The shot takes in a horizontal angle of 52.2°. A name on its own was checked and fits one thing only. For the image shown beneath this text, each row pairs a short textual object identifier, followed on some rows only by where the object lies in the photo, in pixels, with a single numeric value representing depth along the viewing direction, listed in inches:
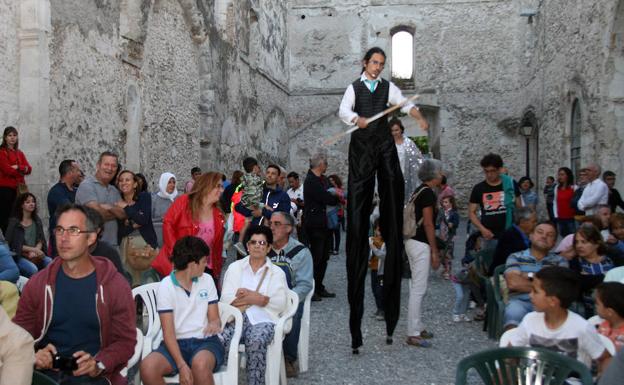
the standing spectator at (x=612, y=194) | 348.8
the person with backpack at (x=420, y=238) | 208.2
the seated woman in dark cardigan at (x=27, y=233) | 230.8
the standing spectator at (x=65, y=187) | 242.8
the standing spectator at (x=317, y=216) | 291.6
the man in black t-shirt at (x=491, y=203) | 245.8
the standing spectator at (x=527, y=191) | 503.8
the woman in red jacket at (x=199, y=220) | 180.2
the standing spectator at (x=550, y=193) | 478.3
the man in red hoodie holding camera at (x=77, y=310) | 106.0
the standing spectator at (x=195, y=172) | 462.5
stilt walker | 190.7
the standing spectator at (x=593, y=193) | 342.6
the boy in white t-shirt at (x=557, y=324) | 124.3
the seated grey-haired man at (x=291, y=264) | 174.7
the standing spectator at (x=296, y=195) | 386.6
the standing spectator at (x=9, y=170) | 279.0
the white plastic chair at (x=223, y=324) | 136.6
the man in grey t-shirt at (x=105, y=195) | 209.6
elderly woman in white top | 158.7
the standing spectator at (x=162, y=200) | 263.6
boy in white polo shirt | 131.1
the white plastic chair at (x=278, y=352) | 153.5
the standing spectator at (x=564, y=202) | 400.8
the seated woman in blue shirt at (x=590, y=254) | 173.5
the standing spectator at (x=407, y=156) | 248.7
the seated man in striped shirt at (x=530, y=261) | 178.5
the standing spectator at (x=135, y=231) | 221.6
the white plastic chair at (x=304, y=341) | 183.8
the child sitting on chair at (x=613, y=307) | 127.6
